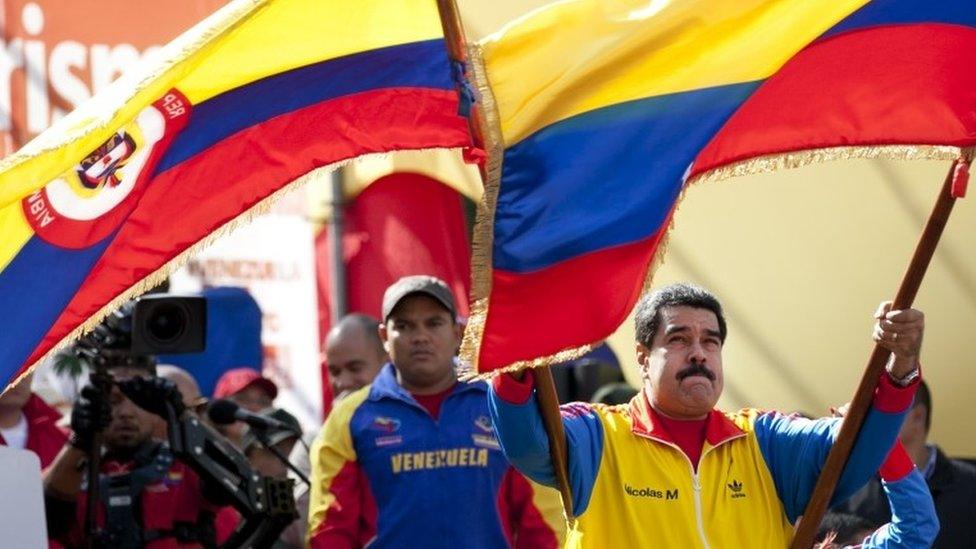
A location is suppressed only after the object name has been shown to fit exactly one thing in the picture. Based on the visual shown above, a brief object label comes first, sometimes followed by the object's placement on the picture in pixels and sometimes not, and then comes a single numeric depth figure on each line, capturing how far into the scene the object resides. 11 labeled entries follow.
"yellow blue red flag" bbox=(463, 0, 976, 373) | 9.21
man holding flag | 9.89
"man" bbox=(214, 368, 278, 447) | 17.11
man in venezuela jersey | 12.98
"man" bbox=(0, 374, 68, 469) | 14.17
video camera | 12.86
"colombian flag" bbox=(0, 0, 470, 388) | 10.09
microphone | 13.97
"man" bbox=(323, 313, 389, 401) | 16.66
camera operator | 12.87
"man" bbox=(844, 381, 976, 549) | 15.10
